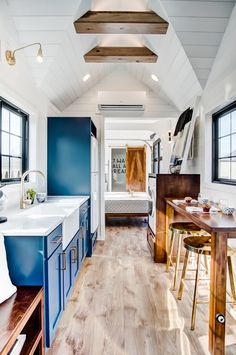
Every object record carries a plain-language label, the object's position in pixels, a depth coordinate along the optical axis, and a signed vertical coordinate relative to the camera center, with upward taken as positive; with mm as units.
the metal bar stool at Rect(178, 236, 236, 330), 2109 -639
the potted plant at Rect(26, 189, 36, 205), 3000 -245
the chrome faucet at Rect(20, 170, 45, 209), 2652 -228
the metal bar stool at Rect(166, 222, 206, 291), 2766 -616
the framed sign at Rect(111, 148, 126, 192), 9586 +173
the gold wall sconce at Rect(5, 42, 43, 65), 2414 +1120
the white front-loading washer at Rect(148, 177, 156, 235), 3758 -445
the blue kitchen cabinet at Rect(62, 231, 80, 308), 2212 -895
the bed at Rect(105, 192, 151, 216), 5930 -773
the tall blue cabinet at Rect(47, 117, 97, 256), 3734 +259
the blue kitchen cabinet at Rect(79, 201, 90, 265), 3176 -768
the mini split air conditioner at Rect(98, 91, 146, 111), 4543 +1314
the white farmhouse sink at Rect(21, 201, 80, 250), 2232 -374
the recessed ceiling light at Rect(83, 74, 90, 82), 4011 +1533
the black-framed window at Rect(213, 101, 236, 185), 2851 +343
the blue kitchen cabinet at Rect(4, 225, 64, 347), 1682 -577
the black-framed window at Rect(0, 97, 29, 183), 2654 +368
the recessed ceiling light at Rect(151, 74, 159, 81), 4012 +1534
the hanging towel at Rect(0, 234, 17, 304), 1515 -651
